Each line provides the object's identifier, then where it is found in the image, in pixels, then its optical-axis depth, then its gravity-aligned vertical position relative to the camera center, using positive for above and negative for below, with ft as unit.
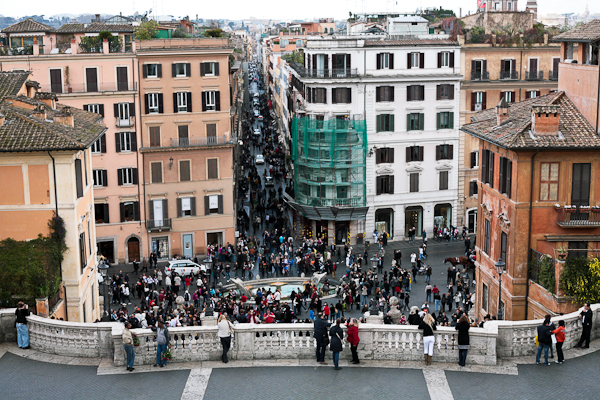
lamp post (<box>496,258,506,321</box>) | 107.14 -29.67
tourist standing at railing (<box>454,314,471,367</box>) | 70.03 -25.47
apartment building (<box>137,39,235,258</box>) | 191.11 -21.83
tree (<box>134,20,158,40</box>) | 204.33 +5.48
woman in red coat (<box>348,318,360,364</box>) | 70.95 -25.35
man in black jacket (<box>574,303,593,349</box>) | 74.72 -25.72
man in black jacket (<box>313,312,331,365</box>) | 71.61 -25.16
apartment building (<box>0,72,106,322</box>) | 101.50 -16.19
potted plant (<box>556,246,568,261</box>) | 98.84 -25.31
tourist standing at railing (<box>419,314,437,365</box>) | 71.00 -25.48
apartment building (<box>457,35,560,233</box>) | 215.10 -8.70
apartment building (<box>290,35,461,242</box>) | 203.21 -17.74
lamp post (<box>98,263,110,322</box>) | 85.88 -39.25
